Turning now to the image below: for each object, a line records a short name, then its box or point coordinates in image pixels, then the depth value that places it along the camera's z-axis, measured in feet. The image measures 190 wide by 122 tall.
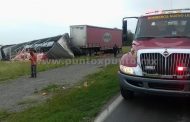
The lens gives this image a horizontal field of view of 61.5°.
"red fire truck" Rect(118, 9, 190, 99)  10.67
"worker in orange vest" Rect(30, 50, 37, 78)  28.25
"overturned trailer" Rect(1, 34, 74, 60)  57.30
